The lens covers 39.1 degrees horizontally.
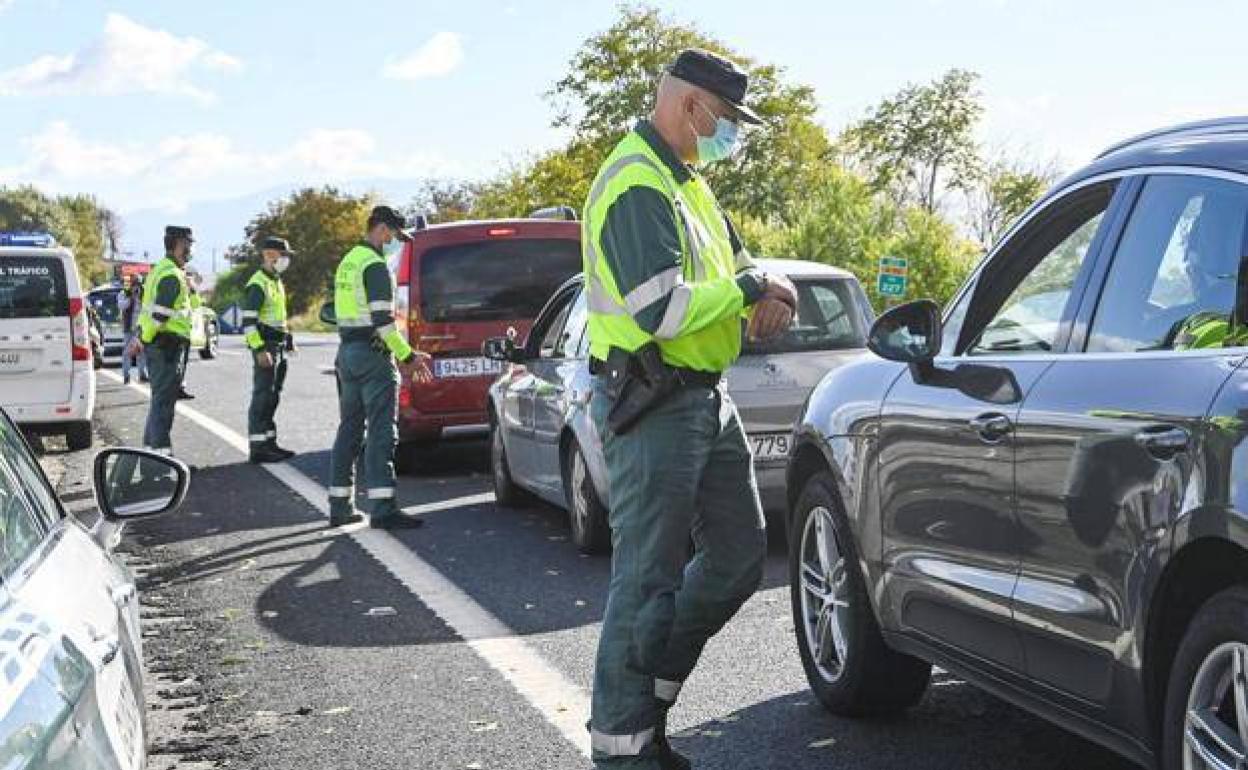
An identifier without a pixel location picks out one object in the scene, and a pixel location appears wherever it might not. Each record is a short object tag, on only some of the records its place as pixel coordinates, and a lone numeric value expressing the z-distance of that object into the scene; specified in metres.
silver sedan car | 9.02
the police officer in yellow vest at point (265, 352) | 15.20
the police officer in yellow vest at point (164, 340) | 13.91
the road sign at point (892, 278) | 19.69
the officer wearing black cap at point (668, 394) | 4.79
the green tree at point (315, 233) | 93.94
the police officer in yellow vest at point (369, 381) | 10.81
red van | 13.53
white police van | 15.91
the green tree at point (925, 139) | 43.59
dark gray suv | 3.56
